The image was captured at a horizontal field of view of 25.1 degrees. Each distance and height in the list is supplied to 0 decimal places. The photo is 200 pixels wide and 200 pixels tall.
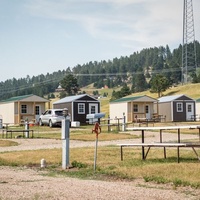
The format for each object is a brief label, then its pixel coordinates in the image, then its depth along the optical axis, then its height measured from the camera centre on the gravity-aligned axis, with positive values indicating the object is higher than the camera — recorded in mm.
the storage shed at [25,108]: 45094 +1540
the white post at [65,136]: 11930 -354
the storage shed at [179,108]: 48969 +1565
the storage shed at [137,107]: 47750 +1673
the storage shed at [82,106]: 44156 +1651
